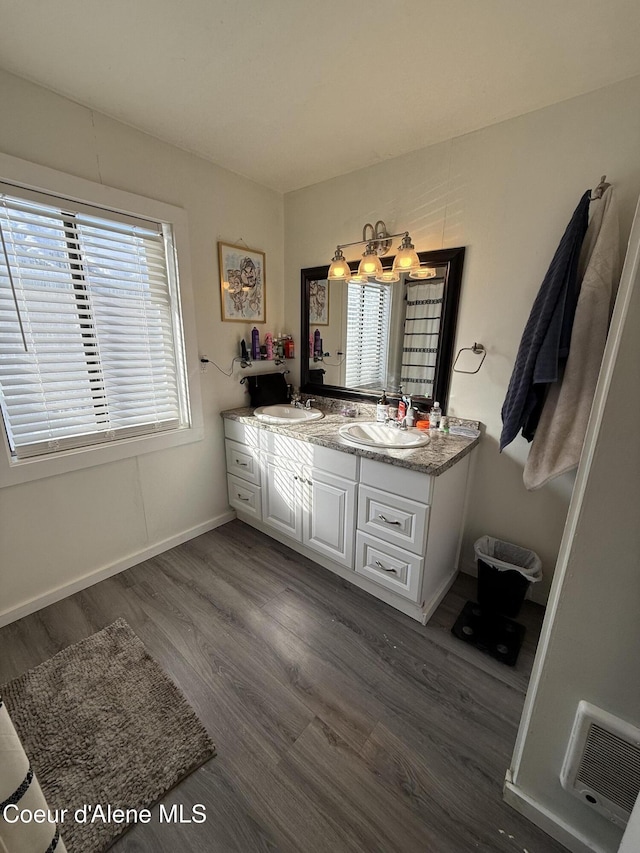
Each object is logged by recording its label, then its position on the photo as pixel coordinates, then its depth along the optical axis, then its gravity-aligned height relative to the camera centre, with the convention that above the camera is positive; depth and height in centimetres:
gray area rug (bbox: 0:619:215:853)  107 -138
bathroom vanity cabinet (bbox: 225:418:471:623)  161 -92
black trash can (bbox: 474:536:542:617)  165 -115
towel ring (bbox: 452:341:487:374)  182 -7
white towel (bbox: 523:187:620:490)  139 -8
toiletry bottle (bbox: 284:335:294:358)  262 -9
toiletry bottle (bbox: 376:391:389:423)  212 -45
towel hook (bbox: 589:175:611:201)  140 +60
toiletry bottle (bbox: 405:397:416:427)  200 -45
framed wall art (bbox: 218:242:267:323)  224 +33
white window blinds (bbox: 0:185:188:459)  152 +3
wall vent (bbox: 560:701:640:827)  81 -101
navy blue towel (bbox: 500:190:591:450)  144 +9
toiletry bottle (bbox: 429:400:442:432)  196 -45
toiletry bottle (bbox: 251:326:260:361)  244 -7
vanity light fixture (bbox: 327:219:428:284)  181 +40
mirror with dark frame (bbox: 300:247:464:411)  191 +1
